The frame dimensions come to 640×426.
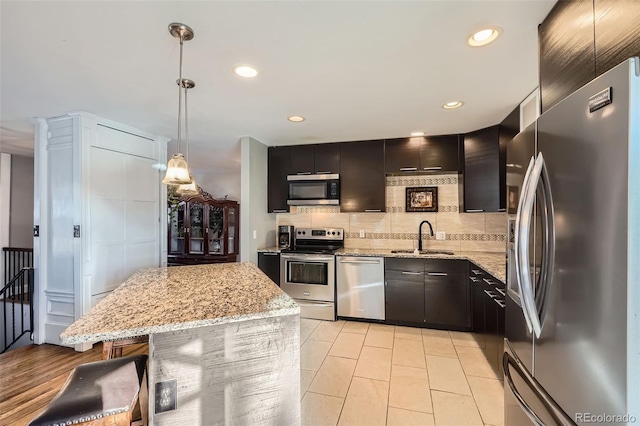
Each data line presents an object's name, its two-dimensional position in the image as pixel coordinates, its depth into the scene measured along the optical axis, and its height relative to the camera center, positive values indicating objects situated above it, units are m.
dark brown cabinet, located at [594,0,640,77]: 0.81 +0.57
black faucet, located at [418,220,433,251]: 3.79 -0.24
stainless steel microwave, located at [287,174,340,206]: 3.81 +0.33
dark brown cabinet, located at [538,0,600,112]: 1.04 +0.69
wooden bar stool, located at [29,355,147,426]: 1.06 -0.76
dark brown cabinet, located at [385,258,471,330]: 3.20 -0.94
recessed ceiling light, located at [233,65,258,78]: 1.86 +0.97
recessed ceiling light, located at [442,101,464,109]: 2.50 +1.00
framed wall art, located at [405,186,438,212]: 3.79 +0.20
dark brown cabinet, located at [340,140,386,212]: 3.74 +0.50
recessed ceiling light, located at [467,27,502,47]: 1.50 +0.99
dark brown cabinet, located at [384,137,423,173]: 3.61 +0.77
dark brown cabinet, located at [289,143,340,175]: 3.88 +0.76
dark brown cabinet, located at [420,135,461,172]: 3.49 +0.76
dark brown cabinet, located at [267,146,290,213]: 4.01 +0.50
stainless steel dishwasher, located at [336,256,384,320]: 3.45 -0.92
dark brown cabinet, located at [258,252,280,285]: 3.79 -0.70
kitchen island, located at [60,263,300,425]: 1.15 -0.63
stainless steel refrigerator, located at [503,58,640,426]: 0.68 -0.13
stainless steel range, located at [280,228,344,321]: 3.59 -0.87
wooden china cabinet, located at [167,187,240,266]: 5.53 -0.37
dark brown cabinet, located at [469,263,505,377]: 2.19 -0.88
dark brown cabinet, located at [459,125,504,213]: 3.08 +0.49
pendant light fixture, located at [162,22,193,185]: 1.73 +0.26
